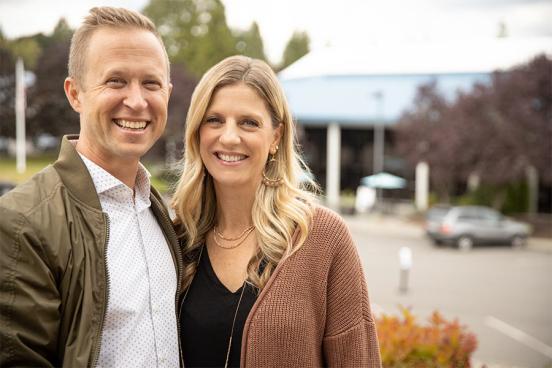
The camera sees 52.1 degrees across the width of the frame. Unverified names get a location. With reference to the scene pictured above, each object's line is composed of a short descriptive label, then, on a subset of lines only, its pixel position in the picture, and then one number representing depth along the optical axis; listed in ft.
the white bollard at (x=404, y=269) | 37.29
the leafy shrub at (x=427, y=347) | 15.80
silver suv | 62.95
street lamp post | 96.51
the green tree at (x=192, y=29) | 74.49
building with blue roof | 72.72
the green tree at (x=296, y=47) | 69.00
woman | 7.38
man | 5.27
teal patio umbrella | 93.81
